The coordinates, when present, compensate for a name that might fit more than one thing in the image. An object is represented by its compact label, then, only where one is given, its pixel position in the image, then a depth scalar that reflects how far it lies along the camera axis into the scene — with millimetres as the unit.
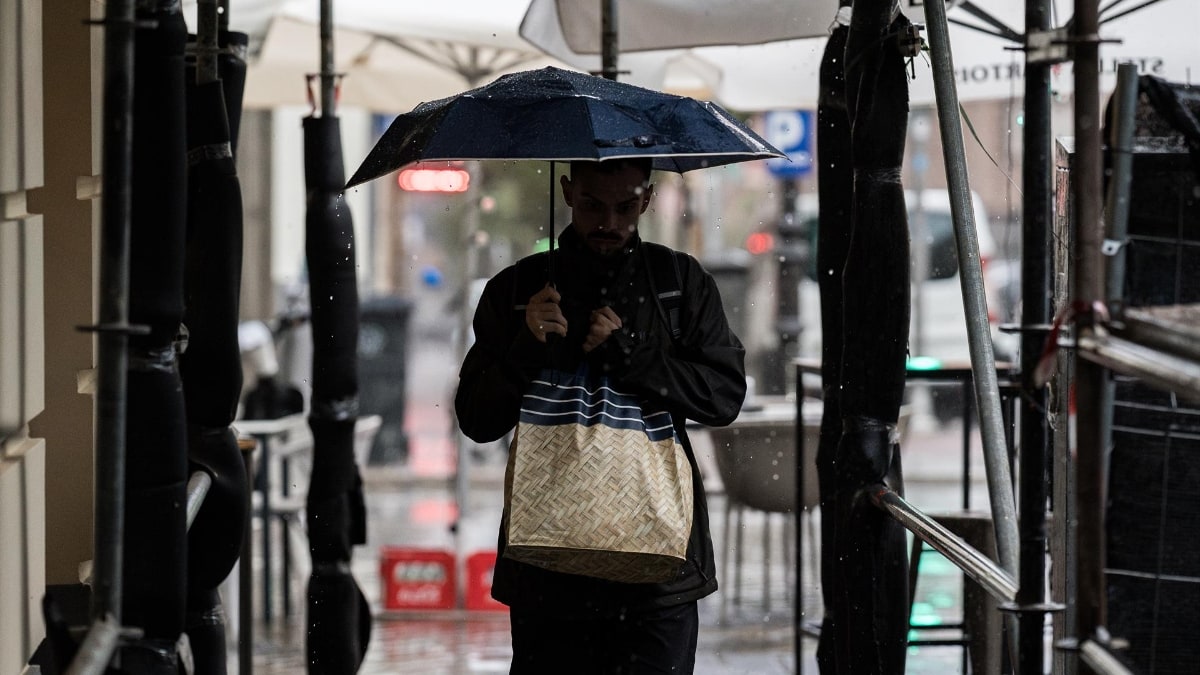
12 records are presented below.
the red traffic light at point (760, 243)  44594
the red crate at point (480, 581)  18812
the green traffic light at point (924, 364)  11719
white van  35100
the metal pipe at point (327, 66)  11461
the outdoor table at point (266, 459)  17016
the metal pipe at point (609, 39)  11344
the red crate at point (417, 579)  18906
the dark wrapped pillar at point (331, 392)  11539
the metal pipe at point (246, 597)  12156
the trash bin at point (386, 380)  30672
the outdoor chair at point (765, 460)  16266
